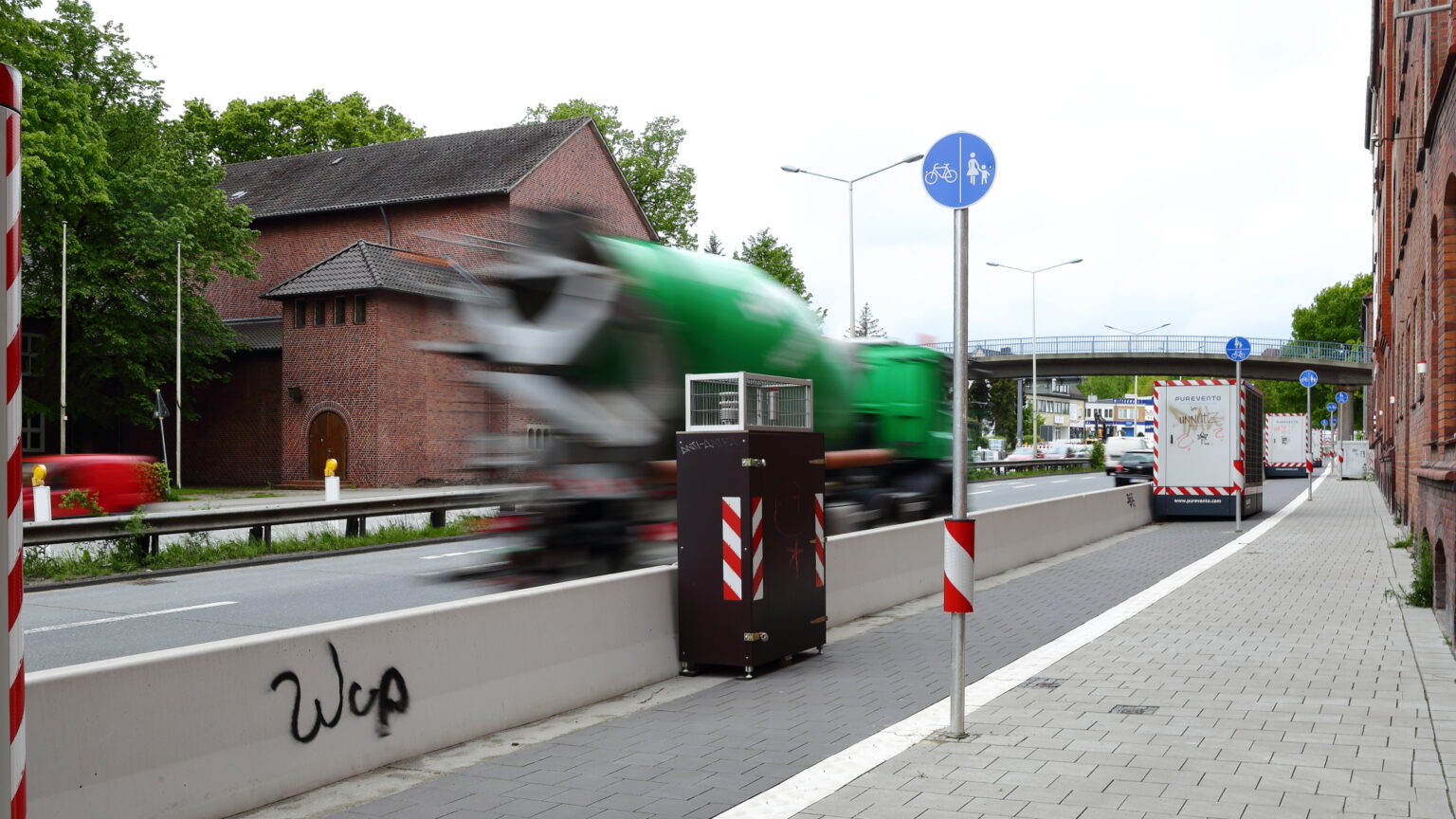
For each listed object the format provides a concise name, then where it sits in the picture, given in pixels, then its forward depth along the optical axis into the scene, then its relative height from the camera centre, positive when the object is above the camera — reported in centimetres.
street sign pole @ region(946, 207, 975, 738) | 643 -7
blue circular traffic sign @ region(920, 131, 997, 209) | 675 +138
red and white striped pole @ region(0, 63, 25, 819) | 233 -3
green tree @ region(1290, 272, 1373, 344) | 8812 +751
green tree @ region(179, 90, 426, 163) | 5897 +1440
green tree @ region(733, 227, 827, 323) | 6294 +851
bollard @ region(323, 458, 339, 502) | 2722 -129
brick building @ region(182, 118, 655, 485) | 3953 +439
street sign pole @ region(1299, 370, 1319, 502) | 3354 +107
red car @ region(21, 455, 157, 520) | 2036 -84
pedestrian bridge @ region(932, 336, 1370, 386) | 6162 +304
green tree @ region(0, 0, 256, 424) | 3725 +642
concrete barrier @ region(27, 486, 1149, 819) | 454 -124
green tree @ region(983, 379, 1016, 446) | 9462 +106
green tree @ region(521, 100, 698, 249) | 6053 +1251
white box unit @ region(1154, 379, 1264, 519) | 2347 -56
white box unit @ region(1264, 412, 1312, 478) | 4962 -98
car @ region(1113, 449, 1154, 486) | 3928 -155
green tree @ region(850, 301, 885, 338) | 8912 +706
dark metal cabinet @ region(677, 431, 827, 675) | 811 -86
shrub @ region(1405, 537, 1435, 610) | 1145 -157
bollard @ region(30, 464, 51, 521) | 1832 -110
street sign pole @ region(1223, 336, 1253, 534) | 2048 +114
